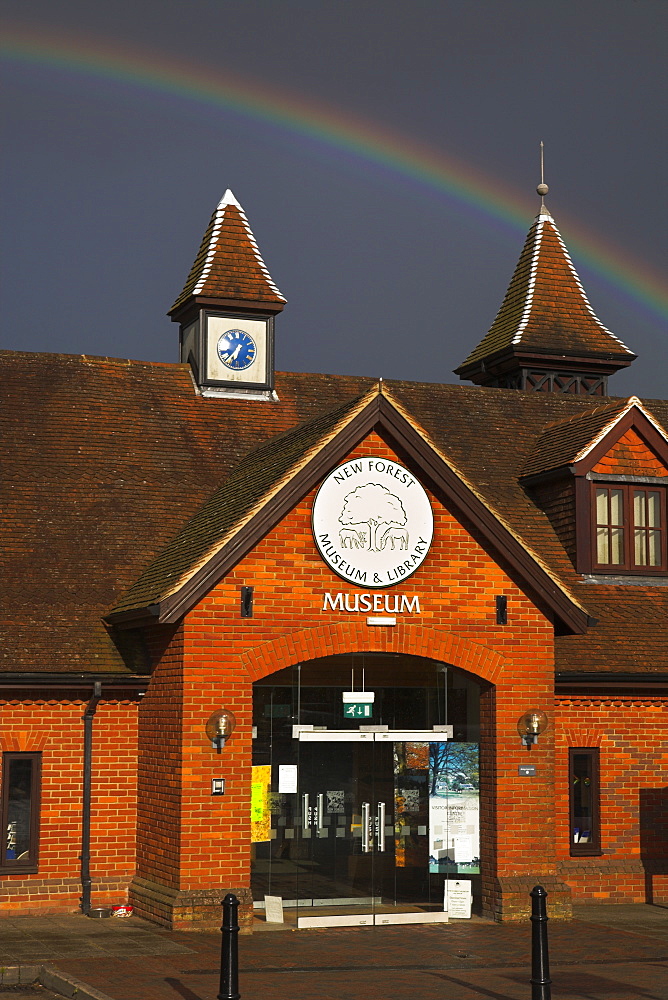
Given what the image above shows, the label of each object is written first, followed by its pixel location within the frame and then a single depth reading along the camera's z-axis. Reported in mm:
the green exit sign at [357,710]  18109
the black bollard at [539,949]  11328
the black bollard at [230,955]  11055
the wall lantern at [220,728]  16531
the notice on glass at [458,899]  17688
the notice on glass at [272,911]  17281
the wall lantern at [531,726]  17875
